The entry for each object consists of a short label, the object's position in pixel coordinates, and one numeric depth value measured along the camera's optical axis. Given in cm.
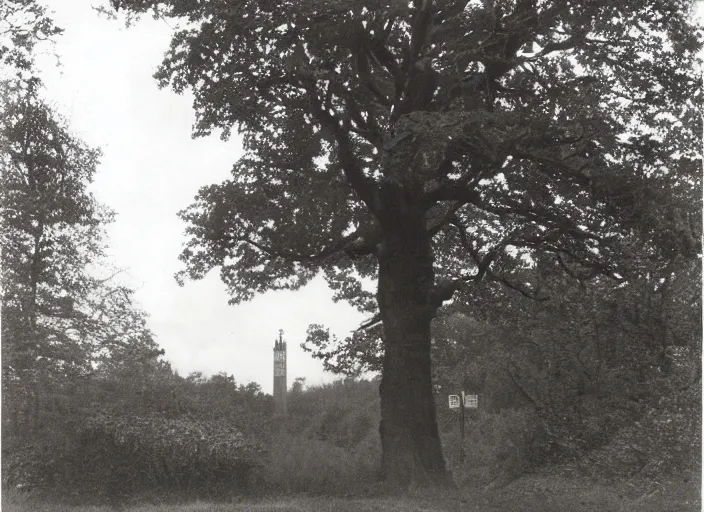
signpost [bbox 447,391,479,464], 2703
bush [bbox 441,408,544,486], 2045
